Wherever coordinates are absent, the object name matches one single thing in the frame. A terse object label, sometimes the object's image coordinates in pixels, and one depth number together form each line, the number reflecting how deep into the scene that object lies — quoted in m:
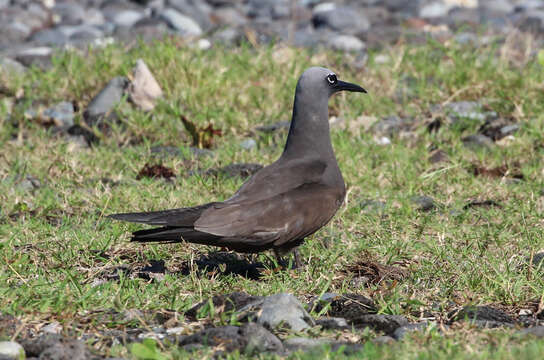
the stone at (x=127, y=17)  26.64
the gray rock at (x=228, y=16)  26.46
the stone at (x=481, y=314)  7.74
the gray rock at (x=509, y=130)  14.47
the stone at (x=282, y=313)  7.28
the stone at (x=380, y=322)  7.55
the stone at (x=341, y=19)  24.92
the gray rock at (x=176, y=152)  13.78
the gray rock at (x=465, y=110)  14.97
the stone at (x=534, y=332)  7.03
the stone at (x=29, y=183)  12.44
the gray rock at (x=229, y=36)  20.77
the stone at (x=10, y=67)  16.95
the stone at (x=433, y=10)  27.03
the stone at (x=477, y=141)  14.20
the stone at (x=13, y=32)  23.75
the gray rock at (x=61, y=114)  15.31
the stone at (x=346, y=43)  20.36
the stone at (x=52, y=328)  7.30
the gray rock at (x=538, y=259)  9.17
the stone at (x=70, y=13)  26.86
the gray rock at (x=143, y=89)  15.56
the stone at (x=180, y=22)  24.08
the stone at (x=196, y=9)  25.83
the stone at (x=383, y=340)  6.99
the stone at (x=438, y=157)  13.66
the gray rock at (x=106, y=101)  15.26
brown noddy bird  8.62
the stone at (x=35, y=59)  17.86
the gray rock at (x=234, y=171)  12.84
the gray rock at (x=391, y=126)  14.98
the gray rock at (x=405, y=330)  7.20
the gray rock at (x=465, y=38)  17.84
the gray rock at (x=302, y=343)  6.96
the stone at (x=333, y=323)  7.46
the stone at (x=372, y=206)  11.52
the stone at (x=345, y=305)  7.95
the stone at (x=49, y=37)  22.78
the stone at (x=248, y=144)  14.28
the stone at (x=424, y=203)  11.80
